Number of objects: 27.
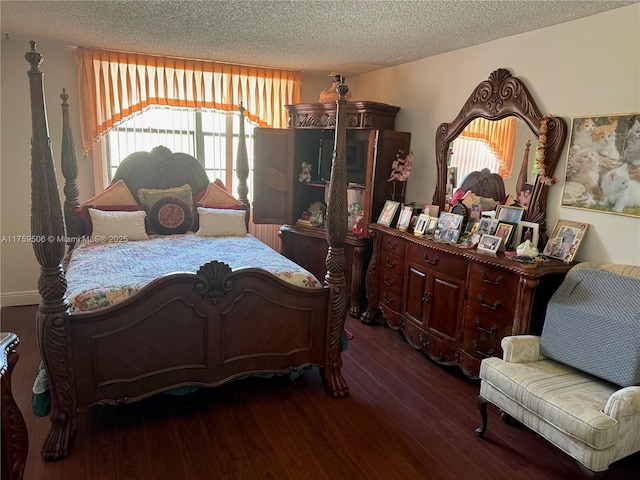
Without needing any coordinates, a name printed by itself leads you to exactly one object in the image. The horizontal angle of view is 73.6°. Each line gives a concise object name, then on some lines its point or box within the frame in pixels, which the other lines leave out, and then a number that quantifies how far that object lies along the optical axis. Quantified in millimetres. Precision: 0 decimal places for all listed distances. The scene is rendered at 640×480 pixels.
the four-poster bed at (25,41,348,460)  2059
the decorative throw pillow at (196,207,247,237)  3938
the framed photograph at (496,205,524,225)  2936
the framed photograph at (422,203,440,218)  3611
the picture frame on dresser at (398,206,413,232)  3660
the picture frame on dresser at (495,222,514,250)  2900
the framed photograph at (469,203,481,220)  3285
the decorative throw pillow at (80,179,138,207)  3891
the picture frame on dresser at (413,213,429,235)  3504
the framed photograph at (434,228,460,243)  3203
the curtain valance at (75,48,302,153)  4090
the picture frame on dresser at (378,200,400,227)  3850
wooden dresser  2555
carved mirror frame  2771
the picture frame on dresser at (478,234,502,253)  2863
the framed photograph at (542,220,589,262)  2627
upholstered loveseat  1889
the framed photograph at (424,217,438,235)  3455
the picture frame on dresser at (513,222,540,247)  2814
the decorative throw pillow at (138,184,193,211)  4043
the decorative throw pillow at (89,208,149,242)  3598
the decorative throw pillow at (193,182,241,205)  4254
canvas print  2383
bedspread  2314
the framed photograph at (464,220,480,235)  3182
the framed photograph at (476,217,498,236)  2996
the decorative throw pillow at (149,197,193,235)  3951
